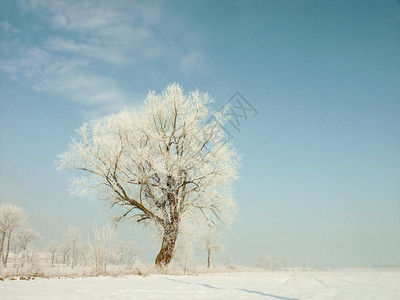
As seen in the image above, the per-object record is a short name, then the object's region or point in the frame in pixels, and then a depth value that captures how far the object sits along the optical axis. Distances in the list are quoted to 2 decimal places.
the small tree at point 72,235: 56.04
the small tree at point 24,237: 50.34
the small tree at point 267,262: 75.18
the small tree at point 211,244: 38.59
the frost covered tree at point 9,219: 39.31
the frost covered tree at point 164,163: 16.19
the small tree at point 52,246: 66.38
